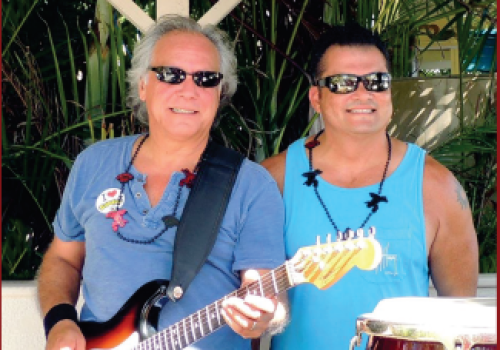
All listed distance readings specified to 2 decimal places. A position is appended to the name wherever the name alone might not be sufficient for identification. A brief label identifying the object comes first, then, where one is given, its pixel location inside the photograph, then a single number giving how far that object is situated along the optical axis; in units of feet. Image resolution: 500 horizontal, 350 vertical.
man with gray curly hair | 8.32
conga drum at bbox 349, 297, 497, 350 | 6.30
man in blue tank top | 9.00
